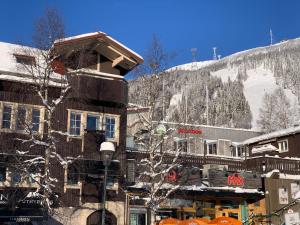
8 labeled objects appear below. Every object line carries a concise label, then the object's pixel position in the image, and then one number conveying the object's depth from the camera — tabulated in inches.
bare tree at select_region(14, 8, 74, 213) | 888.9
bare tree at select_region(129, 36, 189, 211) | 1004.6
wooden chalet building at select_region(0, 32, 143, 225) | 1023.0
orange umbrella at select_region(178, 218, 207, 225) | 769.2
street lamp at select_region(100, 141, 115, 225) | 708.7
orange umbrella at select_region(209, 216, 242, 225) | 760.9
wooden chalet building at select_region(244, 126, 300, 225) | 1301.7
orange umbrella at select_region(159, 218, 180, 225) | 866.1
